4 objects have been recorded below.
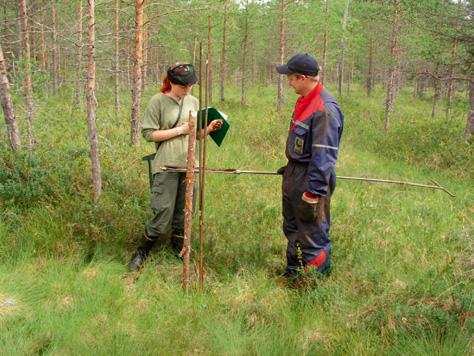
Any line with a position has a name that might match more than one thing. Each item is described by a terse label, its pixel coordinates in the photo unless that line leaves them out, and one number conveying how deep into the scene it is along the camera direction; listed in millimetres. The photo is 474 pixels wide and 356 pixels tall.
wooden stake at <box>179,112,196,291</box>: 3496
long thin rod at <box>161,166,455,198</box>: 3719
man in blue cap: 3547
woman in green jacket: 3934
